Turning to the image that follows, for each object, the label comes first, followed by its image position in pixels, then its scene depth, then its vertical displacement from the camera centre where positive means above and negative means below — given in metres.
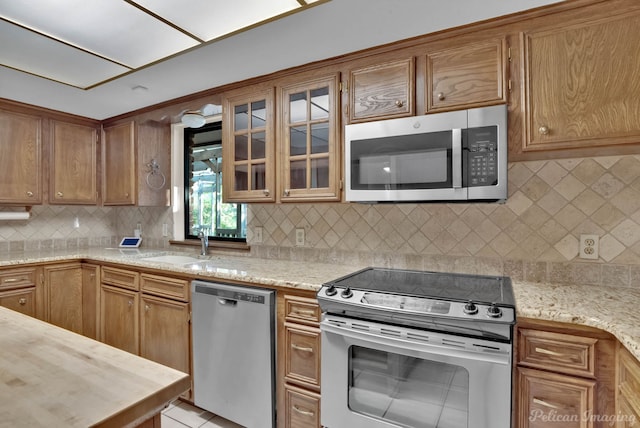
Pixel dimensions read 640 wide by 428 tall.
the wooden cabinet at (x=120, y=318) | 2.52 -0.82
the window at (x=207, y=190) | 3.06 +0.20
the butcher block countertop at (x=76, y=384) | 0.57 -0.33
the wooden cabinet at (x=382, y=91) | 1.80 +0.65
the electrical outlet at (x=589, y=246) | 1.68 -0.18
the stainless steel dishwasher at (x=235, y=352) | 1.85 -0.80
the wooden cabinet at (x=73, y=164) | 3.10 +0.45
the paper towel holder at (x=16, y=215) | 2.92 -0.03
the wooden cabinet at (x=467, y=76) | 1.60 +0.65
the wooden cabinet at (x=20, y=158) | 2.80 +0.44
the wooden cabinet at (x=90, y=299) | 2.85 -0.74
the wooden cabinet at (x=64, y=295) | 2.76 -0.69
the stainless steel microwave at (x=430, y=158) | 1.56 +0.26
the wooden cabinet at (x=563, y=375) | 1.19 -0.60
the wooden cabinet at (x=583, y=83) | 1.38 +0.54
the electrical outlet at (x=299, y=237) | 2.49 -0.19
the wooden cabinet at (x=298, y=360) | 1.74 -0.78
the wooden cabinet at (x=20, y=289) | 2.53 -0.59
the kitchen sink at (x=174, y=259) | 2.75 -0.40
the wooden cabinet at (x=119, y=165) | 3.12 +0.44
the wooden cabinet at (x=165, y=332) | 2.20 -0.81
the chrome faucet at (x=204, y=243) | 2.88 -0.27
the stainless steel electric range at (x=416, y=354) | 1.30 -0.59
